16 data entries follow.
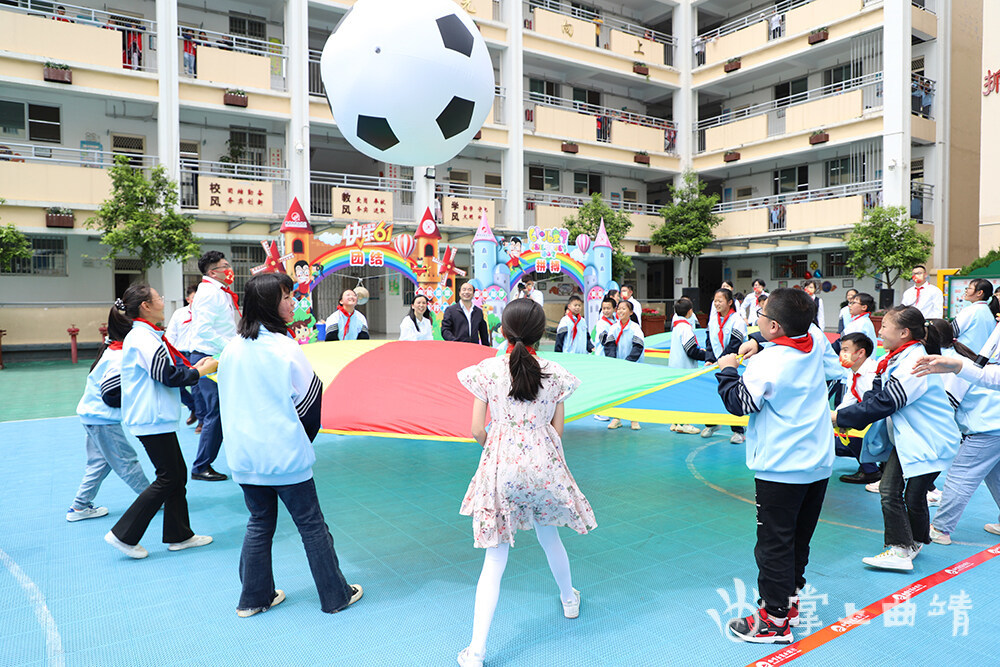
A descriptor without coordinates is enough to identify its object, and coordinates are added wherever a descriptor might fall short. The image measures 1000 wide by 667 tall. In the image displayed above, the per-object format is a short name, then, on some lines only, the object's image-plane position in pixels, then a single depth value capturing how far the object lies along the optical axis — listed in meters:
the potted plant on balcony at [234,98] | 16.00
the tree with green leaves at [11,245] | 12.53
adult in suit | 7.50
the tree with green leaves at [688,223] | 21.66
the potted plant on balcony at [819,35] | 19.53
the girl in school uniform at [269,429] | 2.99
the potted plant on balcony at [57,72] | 14.04
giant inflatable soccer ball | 3.96
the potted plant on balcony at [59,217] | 14.09
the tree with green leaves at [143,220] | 13.21
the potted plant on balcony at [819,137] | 19.59
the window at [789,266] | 22.47
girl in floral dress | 2.71
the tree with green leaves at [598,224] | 19.78
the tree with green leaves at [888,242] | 16.81
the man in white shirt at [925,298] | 10.35
